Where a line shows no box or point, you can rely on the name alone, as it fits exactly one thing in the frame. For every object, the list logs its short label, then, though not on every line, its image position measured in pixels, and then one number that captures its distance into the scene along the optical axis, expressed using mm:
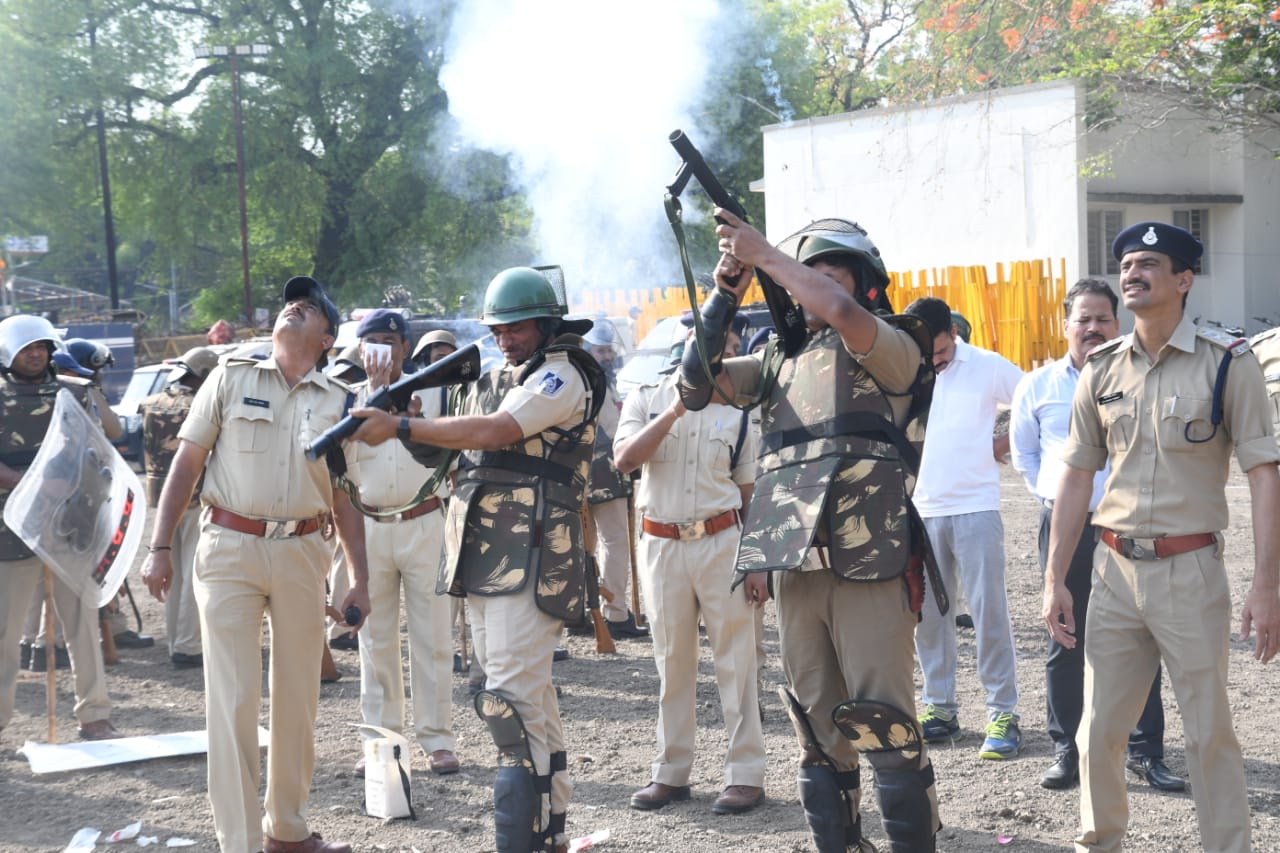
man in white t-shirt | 6418
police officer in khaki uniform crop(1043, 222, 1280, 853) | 4301
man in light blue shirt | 5824
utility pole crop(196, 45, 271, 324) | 33500
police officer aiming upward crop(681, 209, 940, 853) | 4039
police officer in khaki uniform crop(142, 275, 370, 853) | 5094
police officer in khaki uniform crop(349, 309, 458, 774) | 6551
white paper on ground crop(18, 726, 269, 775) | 6730
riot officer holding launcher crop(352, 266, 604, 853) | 4551
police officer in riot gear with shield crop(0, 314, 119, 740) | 7059
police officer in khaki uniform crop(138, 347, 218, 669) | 9000
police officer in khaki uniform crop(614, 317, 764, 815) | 5871
